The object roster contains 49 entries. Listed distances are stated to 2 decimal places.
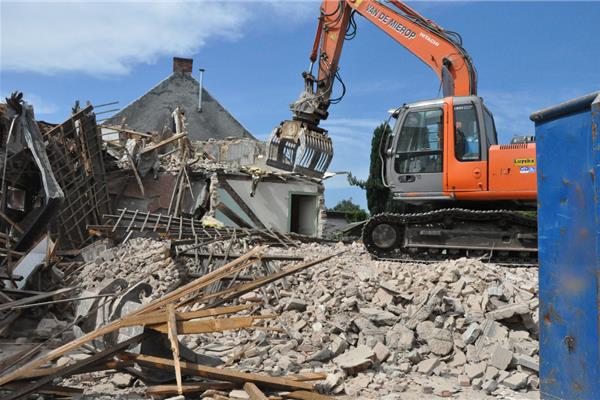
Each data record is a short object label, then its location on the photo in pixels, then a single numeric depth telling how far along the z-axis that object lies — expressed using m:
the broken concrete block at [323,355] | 5.39
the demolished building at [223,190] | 17.22
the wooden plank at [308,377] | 4.65
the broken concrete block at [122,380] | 4.69
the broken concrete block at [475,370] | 5.18
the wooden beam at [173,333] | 3.80
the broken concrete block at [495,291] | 6.54
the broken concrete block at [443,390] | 4.83
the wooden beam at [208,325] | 4.34
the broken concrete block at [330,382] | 4.76
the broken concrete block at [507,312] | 6.05
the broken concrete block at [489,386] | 4.89
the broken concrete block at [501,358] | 5.26
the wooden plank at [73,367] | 3.99
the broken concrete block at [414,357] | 5.51
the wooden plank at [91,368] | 4.13
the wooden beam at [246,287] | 5.07
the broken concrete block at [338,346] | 5.57
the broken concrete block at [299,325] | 6.15
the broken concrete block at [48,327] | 6.74
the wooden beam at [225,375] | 4.36
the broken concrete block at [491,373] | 5.14
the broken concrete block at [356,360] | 5.18
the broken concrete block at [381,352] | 5.47
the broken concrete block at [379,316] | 6.24
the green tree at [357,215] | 26.88
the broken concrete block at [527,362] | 5.16
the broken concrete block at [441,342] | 5.68
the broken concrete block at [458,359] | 5.54
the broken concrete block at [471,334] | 5.77
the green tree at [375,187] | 22.28
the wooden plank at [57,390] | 4.07
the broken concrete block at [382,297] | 6.74
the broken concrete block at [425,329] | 5.88
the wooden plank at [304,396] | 4.30
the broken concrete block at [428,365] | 5.37
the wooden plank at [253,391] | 4.09
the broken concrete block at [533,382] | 5.00
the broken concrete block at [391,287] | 6.80
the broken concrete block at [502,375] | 5.08
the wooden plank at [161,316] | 4.29
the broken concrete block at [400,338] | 5.71
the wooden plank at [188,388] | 4.27
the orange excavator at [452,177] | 8.51
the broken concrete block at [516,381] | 4.94
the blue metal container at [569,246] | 2.84
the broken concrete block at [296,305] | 6.64
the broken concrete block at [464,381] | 5.11
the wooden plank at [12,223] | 10.73
